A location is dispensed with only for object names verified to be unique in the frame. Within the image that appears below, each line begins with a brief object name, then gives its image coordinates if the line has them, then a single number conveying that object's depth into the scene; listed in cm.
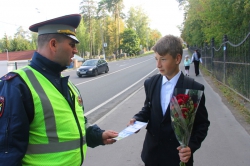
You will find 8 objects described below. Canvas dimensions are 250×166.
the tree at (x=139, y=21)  8706
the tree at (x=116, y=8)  6069
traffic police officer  146
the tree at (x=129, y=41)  6788
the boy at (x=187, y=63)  1534
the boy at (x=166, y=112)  218
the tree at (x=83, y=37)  6691
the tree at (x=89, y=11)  5966
